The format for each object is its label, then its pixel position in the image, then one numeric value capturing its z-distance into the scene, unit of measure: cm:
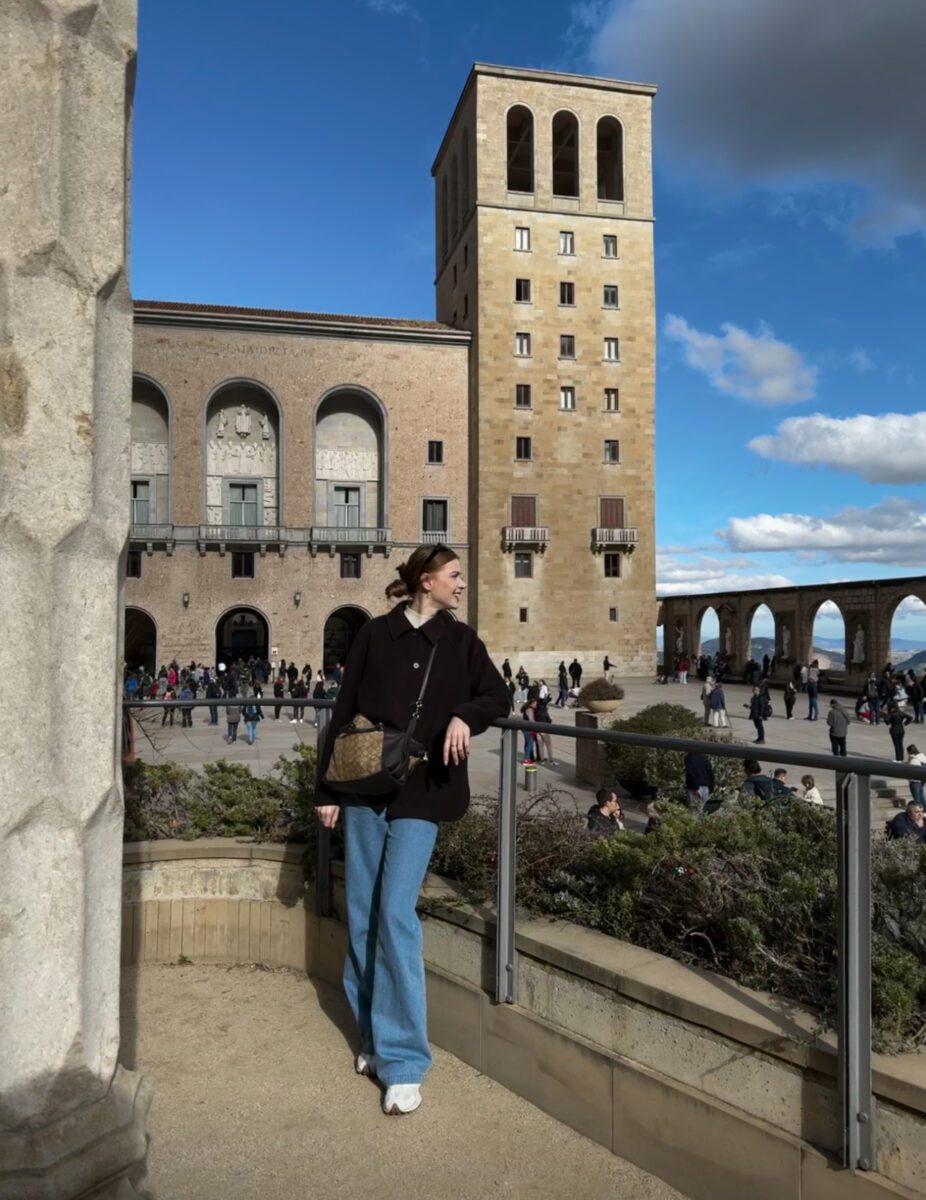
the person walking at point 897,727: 1615
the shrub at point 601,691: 1870
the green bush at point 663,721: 1263
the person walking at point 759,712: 2037
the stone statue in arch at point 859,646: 3454
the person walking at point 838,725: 1535
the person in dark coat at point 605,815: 343
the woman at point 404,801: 328
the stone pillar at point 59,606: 190
